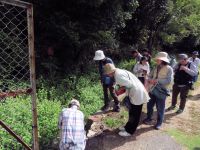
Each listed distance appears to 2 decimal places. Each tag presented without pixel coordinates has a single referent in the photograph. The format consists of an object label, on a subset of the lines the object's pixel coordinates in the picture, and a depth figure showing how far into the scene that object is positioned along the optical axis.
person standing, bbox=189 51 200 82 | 5.00
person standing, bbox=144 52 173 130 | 3.54
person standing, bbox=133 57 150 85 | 4.30
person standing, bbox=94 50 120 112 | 3.86
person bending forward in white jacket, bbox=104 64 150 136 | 3.14
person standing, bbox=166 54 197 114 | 4.05
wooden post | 1.83
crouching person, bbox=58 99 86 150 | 2.51
